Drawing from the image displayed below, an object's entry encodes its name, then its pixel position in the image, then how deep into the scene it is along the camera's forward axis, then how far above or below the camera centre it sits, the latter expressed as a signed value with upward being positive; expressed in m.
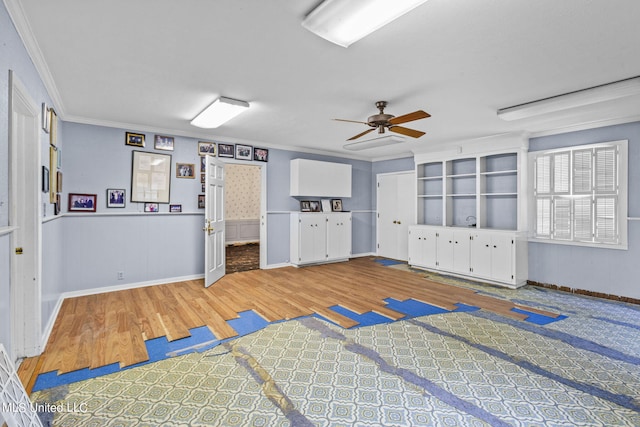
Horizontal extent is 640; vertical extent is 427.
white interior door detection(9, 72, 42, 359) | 2.50 -0.21
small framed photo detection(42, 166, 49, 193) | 2.87 +0.31
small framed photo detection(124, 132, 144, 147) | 4.62 +1.09
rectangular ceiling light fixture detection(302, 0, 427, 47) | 1.67 +1.10
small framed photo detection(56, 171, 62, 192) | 3.69 +0.38
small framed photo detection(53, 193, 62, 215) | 3.54 +0.08
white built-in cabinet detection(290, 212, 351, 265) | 6.18 -0.51
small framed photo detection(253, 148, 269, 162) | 5.87 +1.09
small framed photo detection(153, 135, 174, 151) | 4.84 +1.09
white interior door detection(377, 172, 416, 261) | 6.98 +0.01
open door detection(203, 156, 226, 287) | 4.69 -0.16
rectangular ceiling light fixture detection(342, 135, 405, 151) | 5.03 +1.21
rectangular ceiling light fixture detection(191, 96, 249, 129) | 3.44 +1.19
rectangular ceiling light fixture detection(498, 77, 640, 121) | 2.89 +1.15
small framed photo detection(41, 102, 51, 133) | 2.85 +0.88
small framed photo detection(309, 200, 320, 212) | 6.66 +0.15
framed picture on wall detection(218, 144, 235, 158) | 5.44 +1.09
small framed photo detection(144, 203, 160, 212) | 4.78 +0.08
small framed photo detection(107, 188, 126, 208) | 4.48 +0.21
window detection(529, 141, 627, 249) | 4.14 +0.25
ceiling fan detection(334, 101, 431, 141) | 3.05 +0.97
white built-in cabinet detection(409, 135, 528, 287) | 4.88 +0.02
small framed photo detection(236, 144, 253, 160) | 5.65 +1.10
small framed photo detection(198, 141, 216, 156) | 5.24 +1.08
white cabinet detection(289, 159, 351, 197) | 6.23 +0.70
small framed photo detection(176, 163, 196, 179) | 5.04 +0.68
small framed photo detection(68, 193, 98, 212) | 4.23 +0.14
